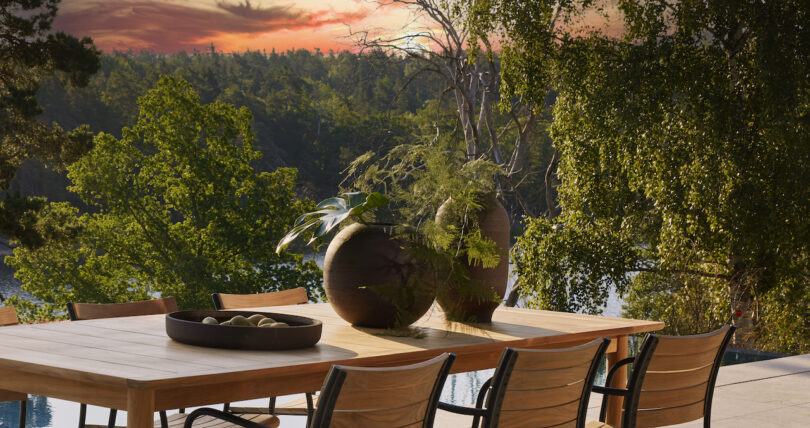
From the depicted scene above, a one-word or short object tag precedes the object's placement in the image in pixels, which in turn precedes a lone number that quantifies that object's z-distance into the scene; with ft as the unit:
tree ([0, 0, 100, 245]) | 43.32
